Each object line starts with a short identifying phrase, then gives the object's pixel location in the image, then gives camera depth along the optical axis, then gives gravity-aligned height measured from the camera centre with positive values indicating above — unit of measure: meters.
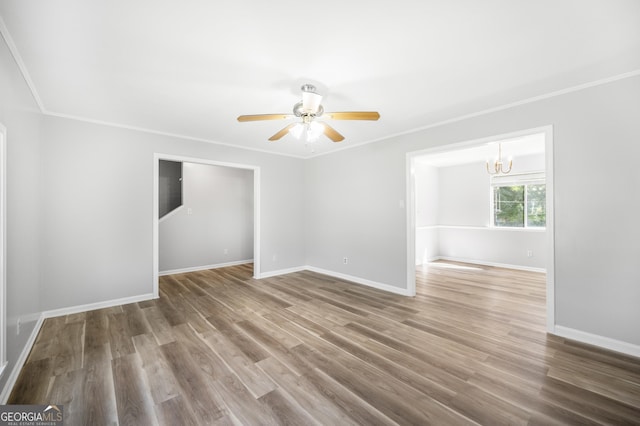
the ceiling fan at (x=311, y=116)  2.30 +0.91
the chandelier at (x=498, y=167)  4.80 +0.95
